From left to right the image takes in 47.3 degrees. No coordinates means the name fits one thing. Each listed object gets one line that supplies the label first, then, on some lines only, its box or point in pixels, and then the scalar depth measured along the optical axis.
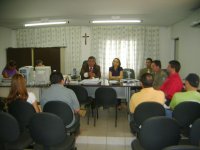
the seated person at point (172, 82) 4.03
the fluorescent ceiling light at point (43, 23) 6.86
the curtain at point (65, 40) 8.16
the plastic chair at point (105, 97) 4.38
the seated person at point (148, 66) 5.93
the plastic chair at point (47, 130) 2.29
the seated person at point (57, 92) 3.09
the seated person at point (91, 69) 5.63
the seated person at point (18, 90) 3.01
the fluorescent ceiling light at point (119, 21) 6.63
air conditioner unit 5.00
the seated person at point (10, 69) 5.93
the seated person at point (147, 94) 3.01
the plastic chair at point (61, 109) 2.80
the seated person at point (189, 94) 2.94
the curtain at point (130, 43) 7.94
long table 4.50
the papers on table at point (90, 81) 4.64
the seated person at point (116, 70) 5.64
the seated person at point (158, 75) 4.78
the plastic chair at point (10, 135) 2.40
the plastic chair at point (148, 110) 2.72
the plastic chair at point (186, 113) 2.72
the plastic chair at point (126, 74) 6.12
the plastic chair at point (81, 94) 4.48
